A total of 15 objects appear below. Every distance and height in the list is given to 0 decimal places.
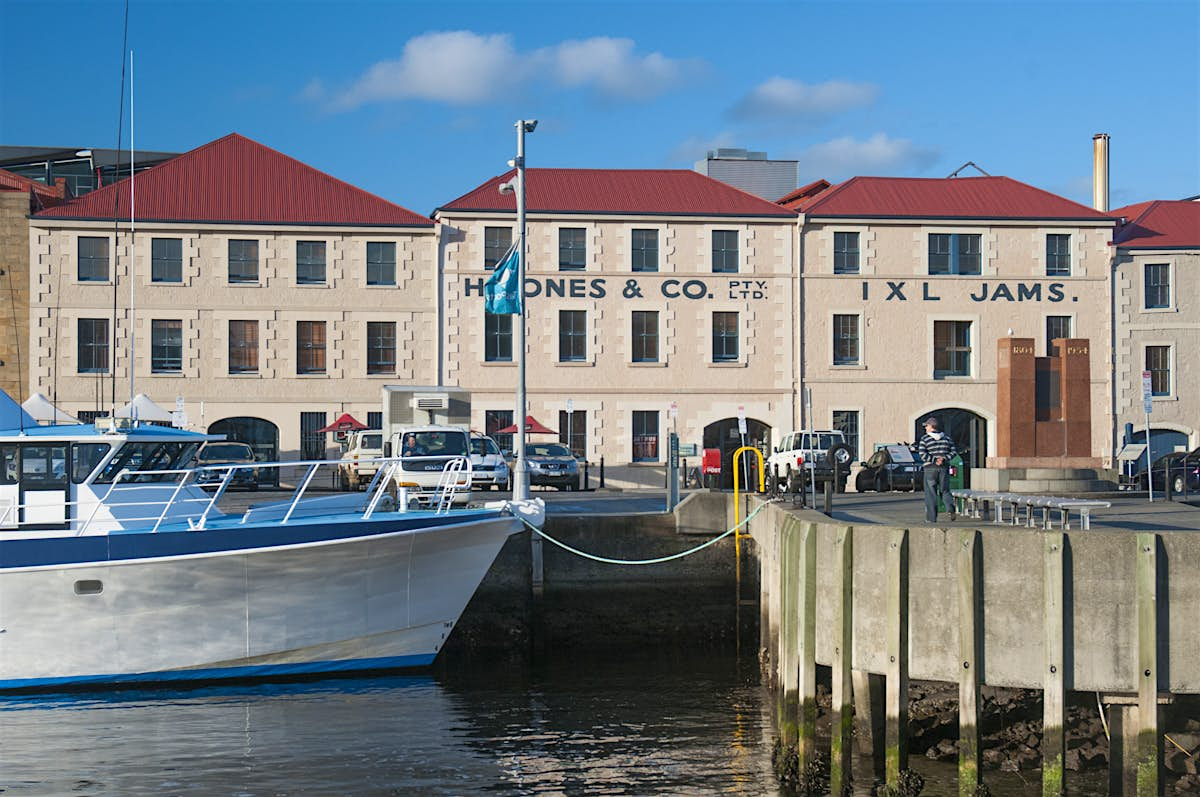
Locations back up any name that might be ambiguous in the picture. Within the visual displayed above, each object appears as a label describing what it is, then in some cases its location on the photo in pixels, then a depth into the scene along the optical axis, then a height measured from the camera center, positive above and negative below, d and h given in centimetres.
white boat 1817 -215
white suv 3372 -115
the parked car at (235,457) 3653 -125
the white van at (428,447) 2889 -80
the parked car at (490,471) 3181 -135
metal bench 1653 -128
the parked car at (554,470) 3659 -154
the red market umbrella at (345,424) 4300 -38
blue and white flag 2367 +214
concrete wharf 1236 -197
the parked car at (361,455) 3700 -117
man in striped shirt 1991 -74
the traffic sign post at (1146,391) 2947 +43
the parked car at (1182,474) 3591 -166
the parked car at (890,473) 3653 -162
